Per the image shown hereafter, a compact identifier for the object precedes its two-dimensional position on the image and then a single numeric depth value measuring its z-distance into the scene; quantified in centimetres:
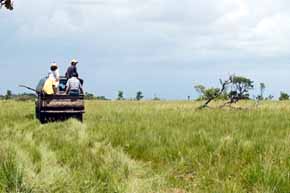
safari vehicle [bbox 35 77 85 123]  1958
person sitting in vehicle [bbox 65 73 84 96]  2019
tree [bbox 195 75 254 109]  2977
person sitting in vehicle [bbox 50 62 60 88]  2059
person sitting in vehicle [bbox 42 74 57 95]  1992
